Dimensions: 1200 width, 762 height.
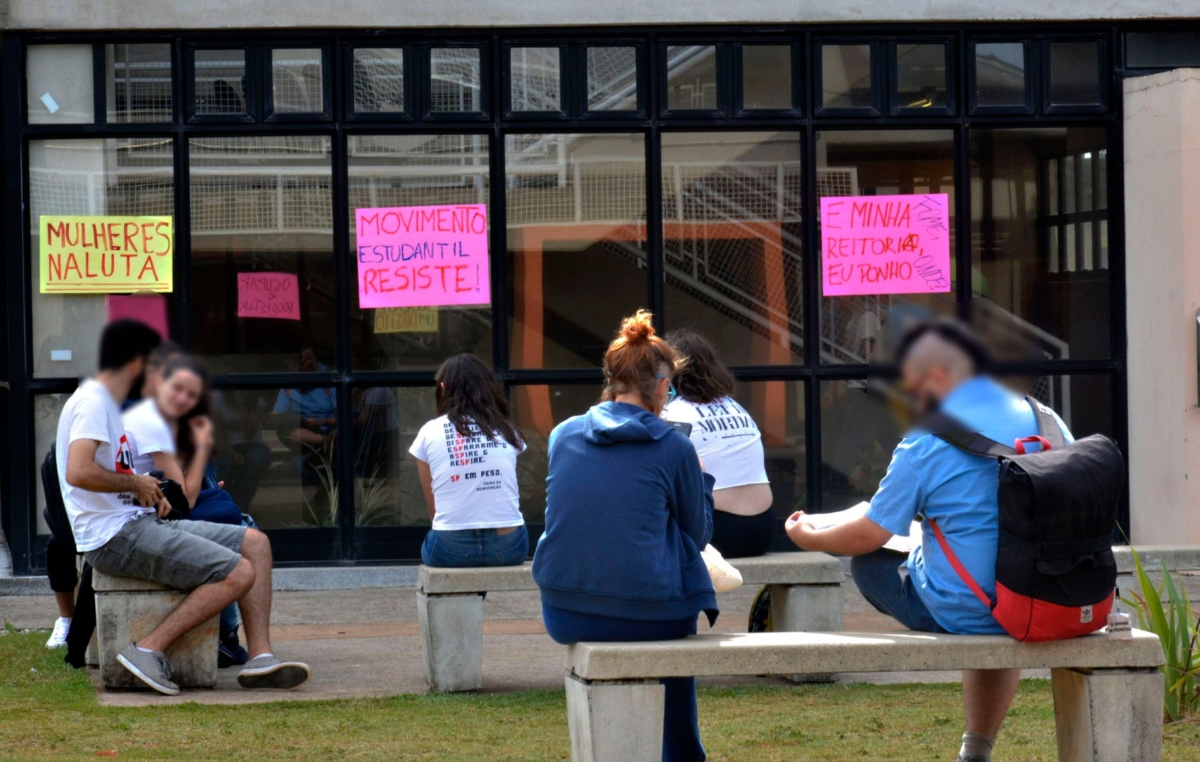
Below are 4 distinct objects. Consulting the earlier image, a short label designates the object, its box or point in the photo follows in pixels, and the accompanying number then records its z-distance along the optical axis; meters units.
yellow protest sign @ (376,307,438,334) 17.97
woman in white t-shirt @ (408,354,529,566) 11.89
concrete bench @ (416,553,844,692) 11.59
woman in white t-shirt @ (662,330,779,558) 12.03
